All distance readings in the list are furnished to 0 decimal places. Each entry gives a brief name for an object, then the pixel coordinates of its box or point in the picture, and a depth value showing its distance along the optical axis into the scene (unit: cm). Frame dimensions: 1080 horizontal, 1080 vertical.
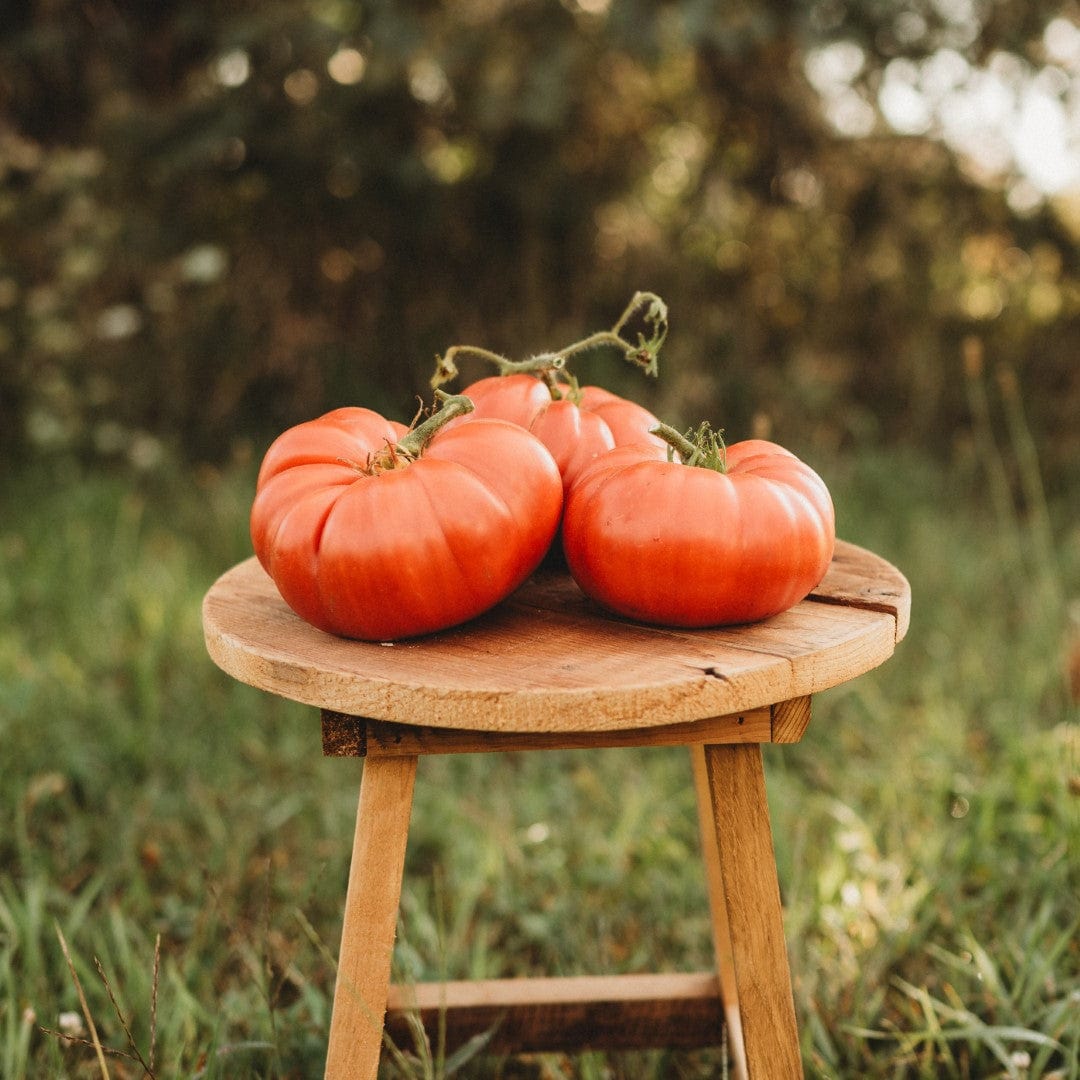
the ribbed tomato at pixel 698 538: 73
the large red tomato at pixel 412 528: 72
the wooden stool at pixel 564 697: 69
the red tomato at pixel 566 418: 80
